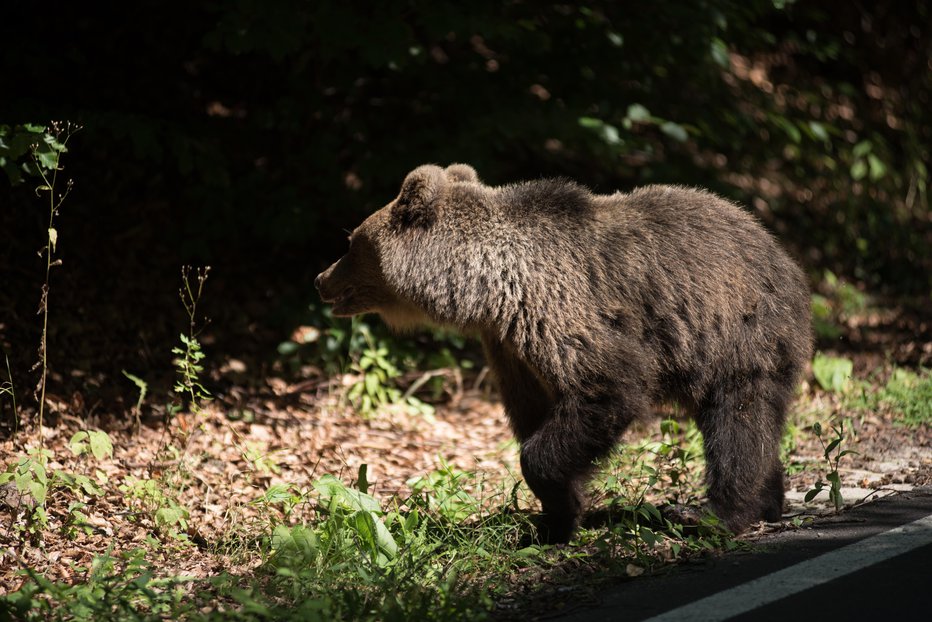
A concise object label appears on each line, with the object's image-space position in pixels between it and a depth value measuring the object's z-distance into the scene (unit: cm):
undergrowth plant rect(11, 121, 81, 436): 1124
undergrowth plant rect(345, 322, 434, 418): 1701
